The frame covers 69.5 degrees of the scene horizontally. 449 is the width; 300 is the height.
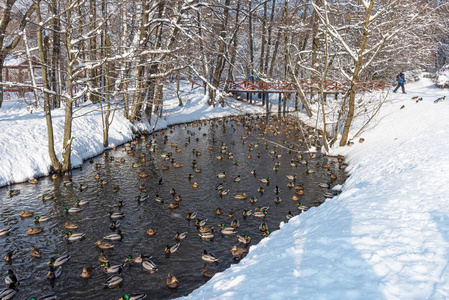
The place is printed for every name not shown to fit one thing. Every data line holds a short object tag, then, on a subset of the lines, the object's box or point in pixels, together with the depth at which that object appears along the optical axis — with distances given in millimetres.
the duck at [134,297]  8655
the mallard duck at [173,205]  14441
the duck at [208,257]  10445
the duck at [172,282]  9203
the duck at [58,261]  10078
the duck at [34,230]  12047
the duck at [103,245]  11180
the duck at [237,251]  10867
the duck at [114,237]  11625
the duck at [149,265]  9977
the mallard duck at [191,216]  13430
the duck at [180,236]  11812
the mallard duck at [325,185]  17381
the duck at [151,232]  12055
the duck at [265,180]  17925
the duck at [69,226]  12430
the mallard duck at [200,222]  12747
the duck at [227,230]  12320
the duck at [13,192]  15188
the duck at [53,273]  9562
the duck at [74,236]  11641
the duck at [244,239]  11549
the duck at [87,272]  9695
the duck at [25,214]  13273
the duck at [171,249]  10912
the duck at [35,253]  10570
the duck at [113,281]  9336
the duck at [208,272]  9652
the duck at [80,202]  14408
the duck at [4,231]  11943
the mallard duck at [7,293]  8651
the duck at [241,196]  15711
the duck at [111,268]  9883
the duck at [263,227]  12500
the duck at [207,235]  11984
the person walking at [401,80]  34500
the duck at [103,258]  10359
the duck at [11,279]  9195
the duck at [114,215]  13297
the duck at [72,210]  13841
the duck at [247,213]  13804
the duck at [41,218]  12977
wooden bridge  38469
